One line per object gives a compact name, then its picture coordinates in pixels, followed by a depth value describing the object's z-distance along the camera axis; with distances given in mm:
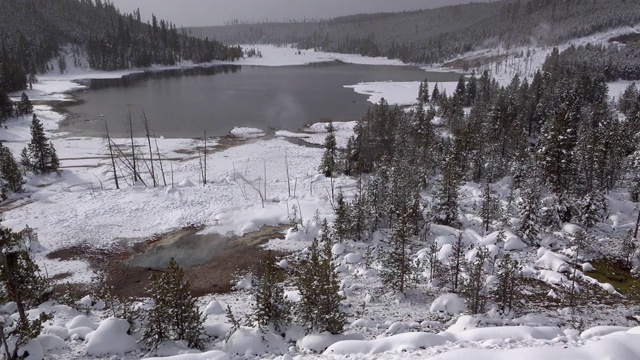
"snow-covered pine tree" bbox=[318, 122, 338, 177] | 52438
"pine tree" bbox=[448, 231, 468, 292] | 23894
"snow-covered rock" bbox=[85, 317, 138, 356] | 16672
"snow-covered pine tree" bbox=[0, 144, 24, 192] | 43031
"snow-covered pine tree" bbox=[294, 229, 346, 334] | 18164
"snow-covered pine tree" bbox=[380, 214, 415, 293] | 23694
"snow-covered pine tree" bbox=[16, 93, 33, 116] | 79750
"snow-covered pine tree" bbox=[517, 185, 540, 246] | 31312
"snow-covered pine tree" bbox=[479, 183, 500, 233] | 33831
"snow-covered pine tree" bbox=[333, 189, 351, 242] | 31533
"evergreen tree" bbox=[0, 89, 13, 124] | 75144
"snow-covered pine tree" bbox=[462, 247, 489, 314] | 20922
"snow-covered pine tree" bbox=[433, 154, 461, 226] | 35875
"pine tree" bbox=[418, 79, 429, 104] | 109950
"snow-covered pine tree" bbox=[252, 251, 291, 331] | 18766
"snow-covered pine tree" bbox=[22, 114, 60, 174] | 49469
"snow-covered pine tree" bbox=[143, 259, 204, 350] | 17109
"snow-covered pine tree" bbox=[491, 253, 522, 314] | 21328
